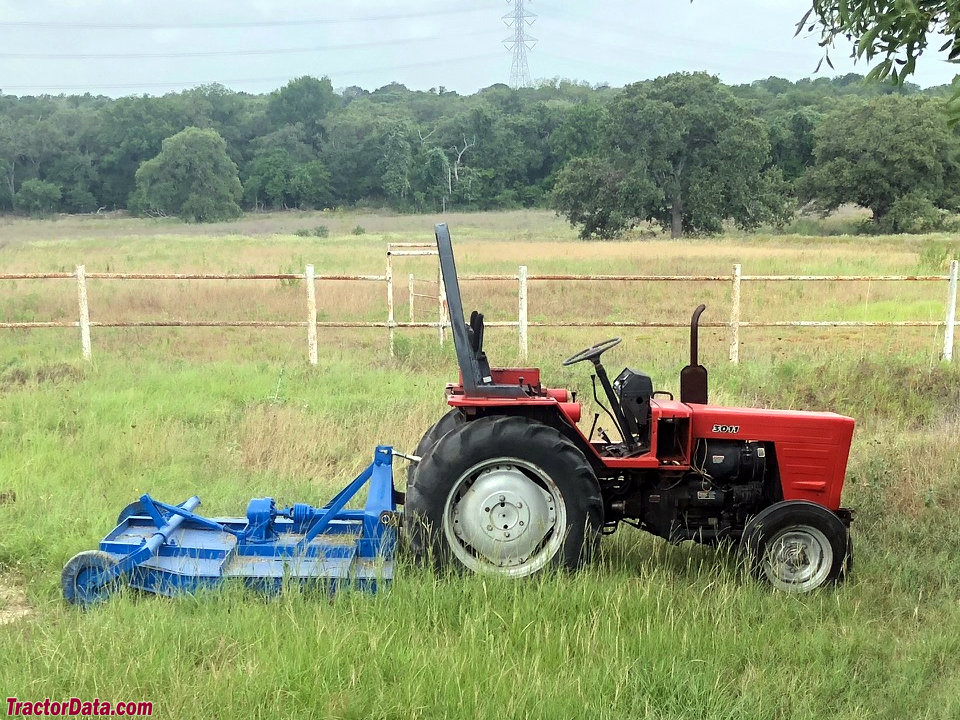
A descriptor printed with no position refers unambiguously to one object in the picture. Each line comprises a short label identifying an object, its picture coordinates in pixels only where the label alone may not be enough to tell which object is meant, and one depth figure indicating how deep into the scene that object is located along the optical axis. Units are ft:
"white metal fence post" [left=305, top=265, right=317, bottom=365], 38.27
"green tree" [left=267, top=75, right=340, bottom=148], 322.14
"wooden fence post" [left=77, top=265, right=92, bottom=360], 38.65
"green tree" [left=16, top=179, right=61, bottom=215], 247.29
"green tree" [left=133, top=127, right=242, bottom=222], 233.14
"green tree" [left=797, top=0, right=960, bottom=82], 16.14
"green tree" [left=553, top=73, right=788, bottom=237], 157.69
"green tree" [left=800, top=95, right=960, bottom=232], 160.76
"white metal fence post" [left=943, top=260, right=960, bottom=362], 39.22
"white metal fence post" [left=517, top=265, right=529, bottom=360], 39.32
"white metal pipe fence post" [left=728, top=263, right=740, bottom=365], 39.42
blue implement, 14.03
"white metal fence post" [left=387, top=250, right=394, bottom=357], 39.74
